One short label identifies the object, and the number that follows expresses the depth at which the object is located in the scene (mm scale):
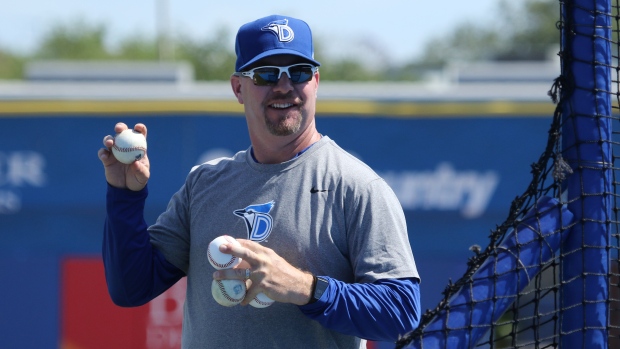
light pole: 70437
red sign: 23344
